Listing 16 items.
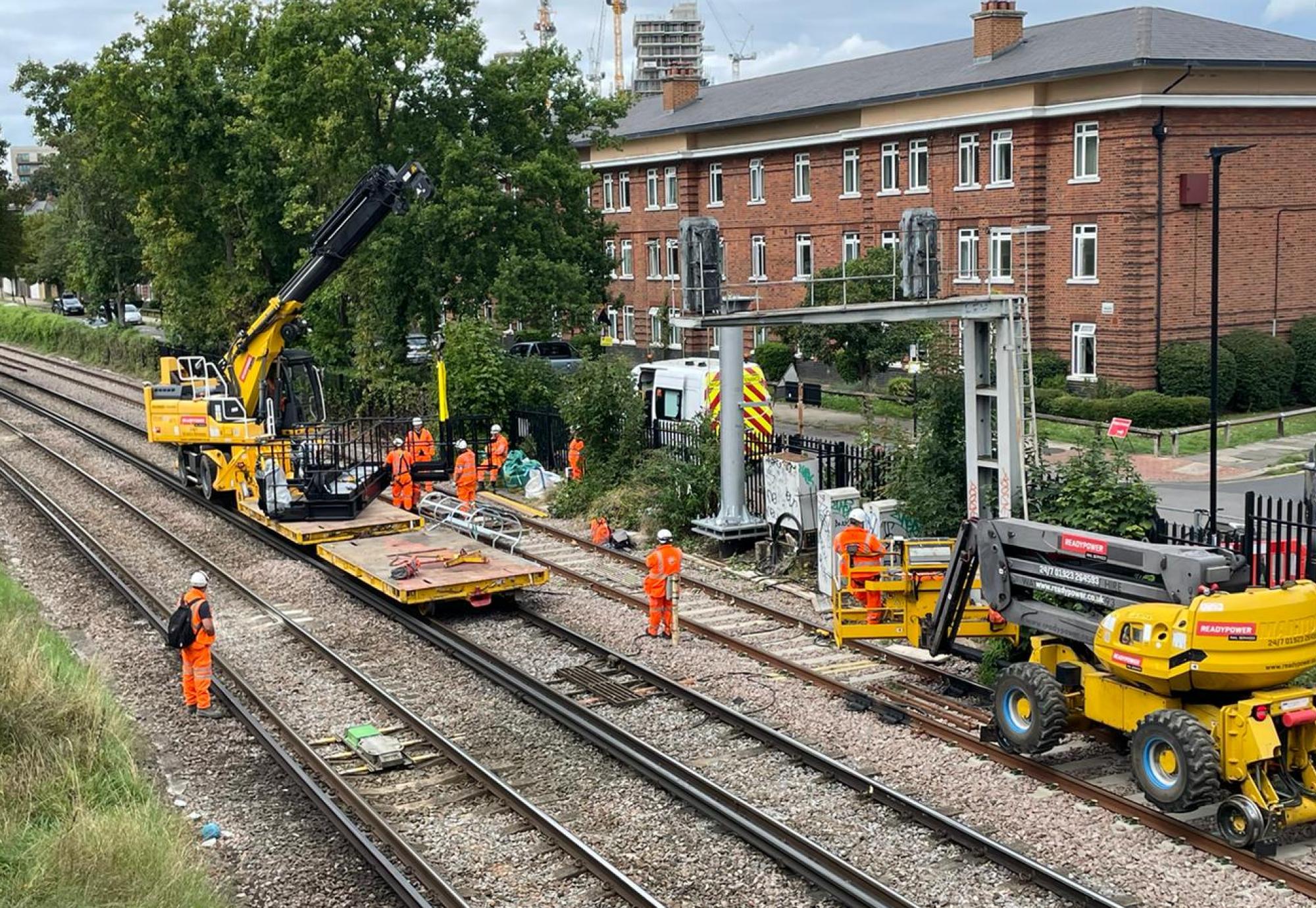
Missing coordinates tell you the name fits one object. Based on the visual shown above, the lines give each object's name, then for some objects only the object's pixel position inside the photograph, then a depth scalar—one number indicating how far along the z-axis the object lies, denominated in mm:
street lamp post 20156
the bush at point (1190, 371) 35406
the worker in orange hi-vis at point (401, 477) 23328
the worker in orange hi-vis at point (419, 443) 25328
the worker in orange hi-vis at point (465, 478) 22938
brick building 36125
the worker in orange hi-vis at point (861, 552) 14609
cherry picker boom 10055
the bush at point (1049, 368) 37938
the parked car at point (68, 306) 90062
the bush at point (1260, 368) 36406
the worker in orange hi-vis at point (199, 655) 13875
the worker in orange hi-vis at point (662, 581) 15945
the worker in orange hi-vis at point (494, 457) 26641
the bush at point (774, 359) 44875
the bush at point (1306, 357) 38000
